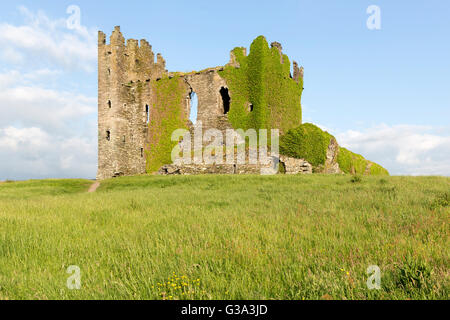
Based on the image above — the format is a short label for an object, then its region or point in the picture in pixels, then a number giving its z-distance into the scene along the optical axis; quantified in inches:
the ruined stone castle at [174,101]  1015.6
